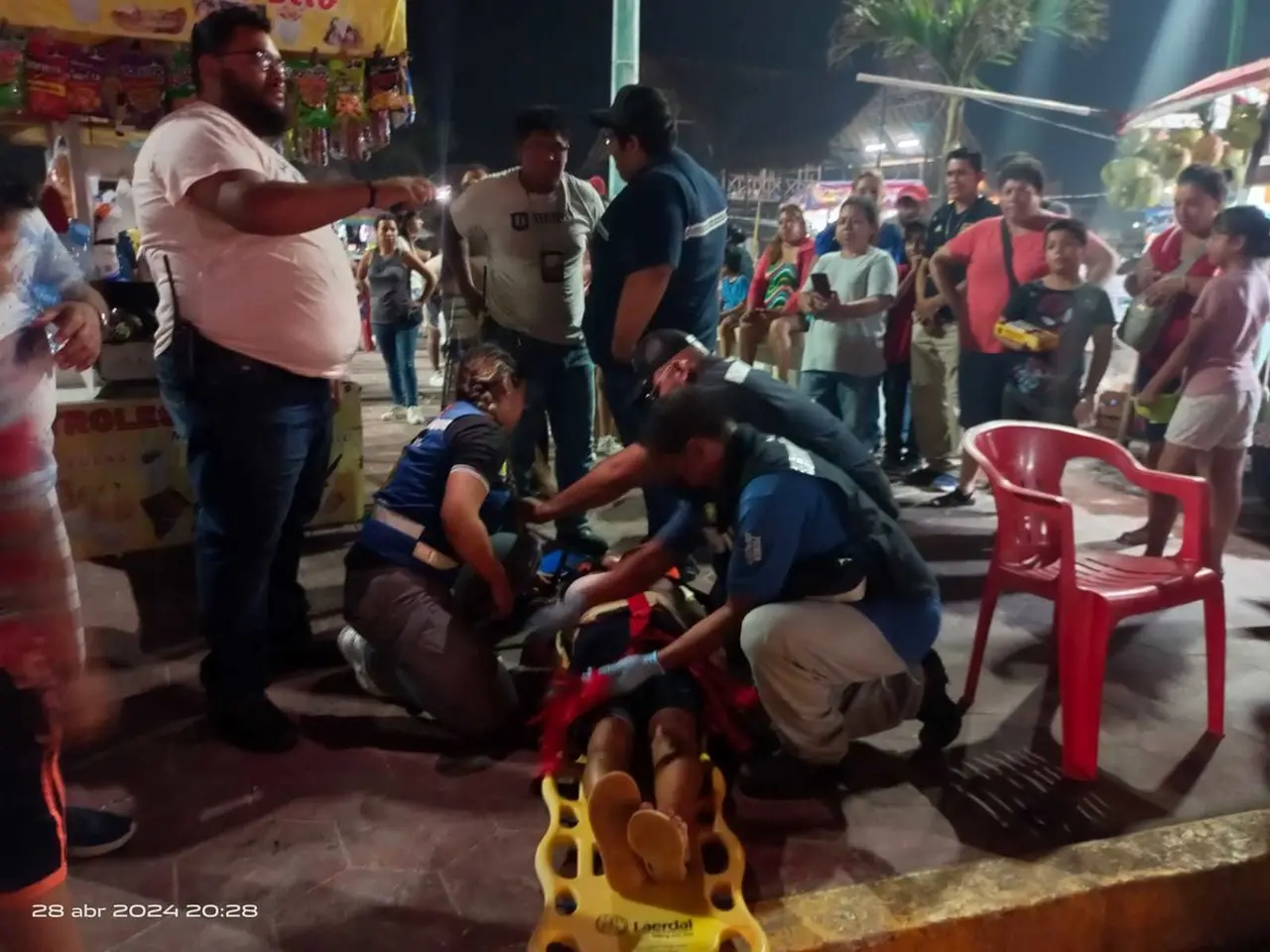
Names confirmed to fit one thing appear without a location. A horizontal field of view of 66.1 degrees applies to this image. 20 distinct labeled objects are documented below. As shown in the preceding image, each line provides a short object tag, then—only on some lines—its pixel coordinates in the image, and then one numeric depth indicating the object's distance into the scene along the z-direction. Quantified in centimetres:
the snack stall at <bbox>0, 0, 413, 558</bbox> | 439
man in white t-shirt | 246
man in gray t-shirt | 427
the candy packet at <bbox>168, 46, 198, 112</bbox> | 504
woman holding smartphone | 555
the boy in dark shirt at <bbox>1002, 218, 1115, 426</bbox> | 467
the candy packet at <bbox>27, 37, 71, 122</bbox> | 481
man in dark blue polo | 357
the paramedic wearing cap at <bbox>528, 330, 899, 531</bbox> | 289
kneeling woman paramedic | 285
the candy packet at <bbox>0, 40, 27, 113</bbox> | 471
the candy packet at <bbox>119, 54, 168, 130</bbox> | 497
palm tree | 1722
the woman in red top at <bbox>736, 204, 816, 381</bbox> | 673
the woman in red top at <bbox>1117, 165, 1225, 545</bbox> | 417
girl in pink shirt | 382
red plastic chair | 268
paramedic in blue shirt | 246
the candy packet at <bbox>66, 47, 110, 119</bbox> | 491
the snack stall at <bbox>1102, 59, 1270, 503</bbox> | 661
